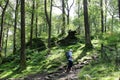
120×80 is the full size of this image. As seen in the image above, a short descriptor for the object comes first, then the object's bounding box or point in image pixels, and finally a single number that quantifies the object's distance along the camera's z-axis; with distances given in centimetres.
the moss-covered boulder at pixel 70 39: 1687
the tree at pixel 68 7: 2536
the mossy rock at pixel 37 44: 1777
